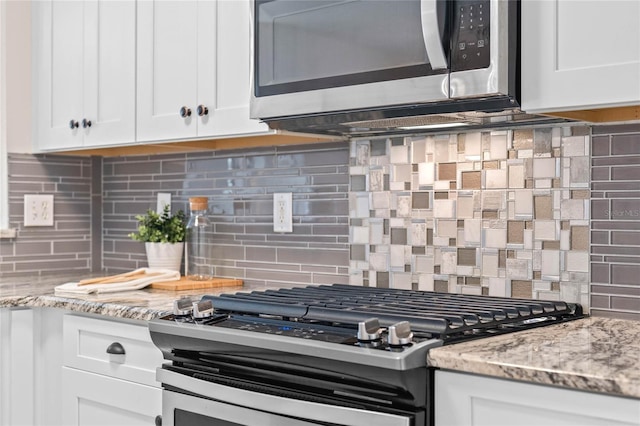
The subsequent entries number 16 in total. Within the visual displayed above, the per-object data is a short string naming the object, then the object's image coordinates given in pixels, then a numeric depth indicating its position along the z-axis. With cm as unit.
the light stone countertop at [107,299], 219
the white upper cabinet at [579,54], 161
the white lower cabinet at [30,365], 254
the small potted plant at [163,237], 299
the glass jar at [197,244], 288
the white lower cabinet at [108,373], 221
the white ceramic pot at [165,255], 299
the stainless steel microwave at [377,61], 176
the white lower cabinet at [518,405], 132
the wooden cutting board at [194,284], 266
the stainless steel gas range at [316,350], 153
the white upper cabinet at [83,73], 277
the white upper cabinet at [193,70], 237
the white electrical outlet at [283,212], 272
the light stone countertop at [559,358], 132
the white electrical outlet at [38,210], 322
